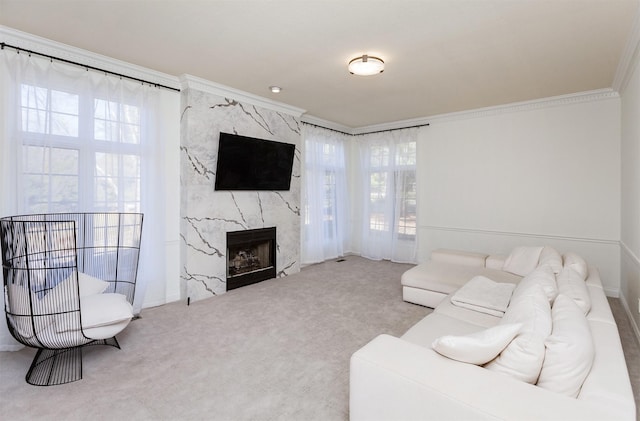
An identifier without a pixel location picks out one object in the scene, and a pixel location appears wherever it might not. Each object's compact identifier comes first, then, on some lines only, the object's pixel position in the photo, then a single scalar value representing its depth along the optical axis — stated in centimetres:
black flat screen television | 412
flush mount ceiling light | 307
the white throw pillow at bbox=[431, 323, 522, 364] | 143
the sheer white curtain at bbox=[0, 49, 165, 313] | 273
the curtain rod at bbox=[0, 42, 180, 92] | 275
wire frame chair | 223
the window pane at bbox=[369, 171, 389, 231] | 618
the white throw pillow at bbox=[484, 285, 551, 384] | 137
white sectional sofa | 116
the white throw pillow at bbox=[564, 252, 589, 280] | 269
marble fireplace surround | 387
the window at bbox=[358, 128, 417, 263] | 586
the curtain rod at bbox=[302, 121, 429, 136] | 563
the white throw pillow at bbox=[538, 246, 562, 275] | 284
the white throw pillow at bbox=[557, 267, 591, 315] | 194
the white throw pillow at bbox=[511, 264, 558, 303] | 200
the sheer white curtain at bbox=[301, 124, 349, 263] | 569
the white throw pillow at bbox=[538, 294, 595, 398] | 129
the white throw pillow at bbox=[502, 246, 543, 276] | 355
